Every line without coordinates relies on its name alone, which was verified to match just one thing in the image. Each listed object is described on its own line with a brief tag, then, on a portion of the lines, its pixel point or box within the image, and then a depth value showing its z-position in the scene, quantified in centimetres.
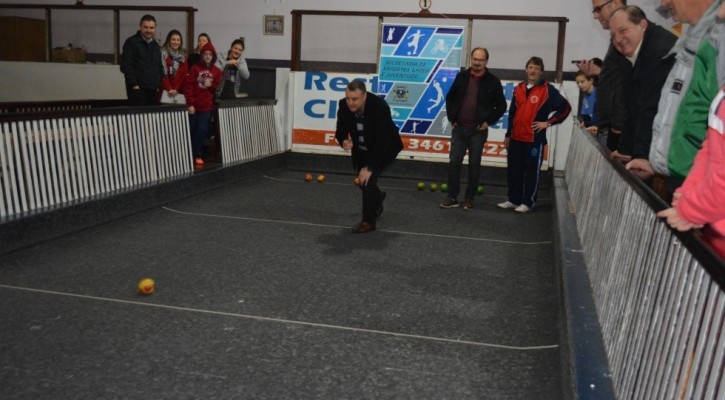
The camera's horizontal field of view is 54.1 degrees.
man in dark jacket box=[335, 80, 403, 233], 689
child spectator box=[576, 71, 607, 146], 982
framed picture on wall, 1670
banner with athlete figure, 1083
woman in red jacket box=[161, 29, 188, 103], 987
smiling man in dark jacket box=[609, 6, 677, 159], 414
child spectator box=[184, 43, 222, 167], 969
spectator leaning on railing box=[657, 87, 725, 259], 224
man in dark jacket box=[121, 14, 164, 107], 868
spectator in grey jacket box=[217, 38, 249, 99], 1004
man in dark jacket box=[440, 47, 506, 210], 851
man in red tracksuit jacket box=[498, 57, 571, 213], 841
